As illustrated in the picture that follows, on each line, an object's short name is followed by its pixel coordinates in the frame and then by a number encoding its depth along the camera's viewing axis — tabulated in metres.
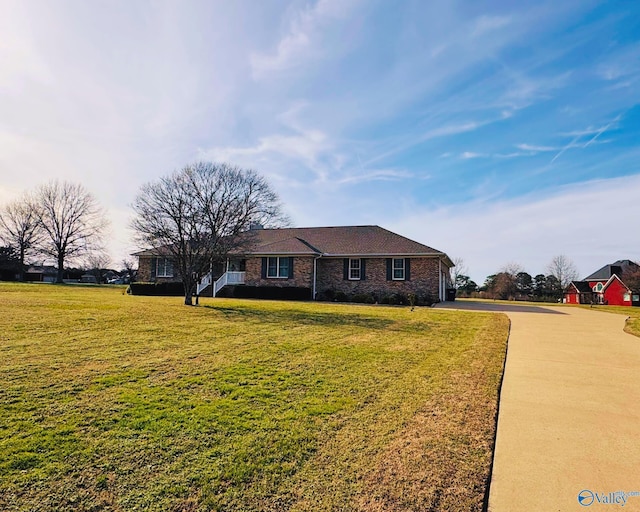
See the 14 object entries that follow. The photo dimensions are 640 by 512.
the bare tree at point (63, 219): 40.50
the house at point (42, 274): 64.81
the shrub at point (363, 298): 20.71
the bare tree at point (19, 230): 42.69
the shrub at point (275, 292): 21.59
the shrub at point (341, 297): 21.59
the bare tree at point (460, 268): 54.31
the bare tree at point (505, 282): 43.03
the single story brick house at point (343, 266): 21.23
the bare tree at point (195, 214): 15.61
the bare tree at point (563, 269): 54.34
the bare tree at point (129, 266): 59.11
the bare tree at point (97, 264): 44.31
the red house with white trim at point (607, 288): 40.25
